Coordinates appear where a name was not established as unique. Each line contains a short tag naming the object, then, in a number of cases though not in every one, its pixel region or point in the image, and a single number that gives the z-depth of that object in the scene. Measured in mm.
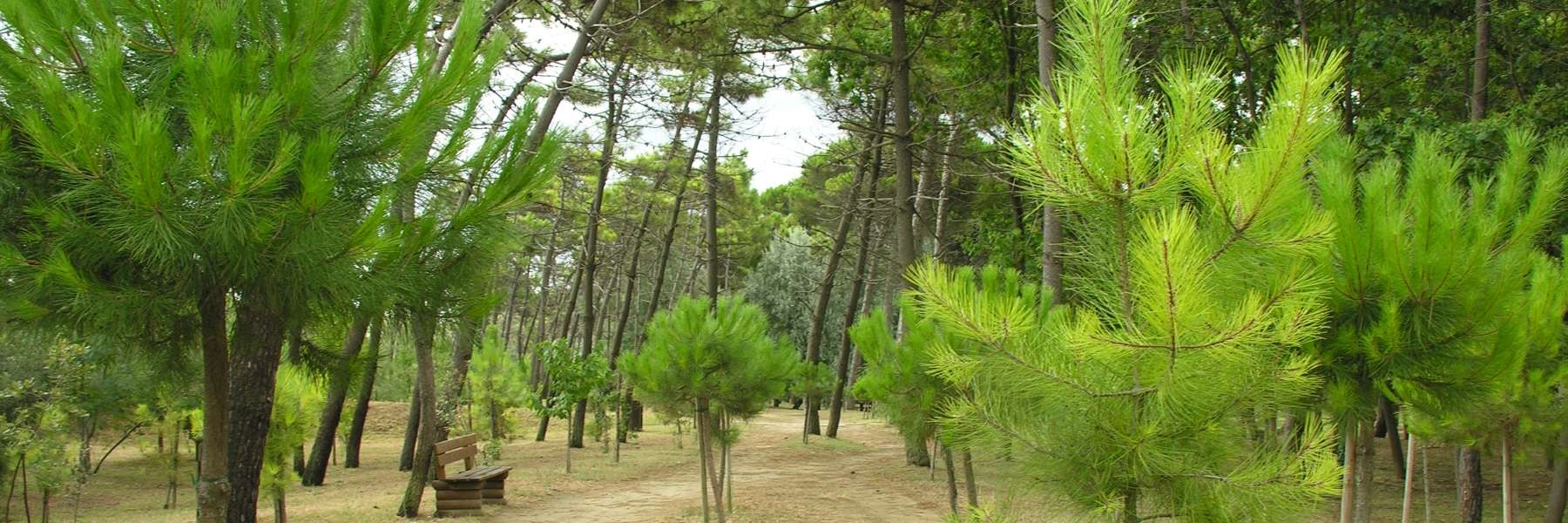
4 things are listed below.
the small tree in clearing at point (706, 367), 9641
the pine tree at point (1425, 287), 3932
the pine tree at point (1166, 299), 2408
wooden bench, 10250
